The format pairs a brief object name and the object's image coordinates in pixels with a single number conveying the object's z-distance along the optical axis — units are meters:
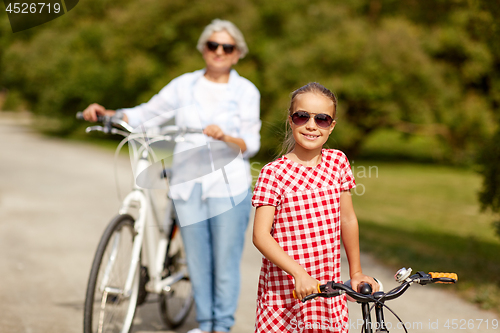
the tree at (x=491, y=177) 4.89
